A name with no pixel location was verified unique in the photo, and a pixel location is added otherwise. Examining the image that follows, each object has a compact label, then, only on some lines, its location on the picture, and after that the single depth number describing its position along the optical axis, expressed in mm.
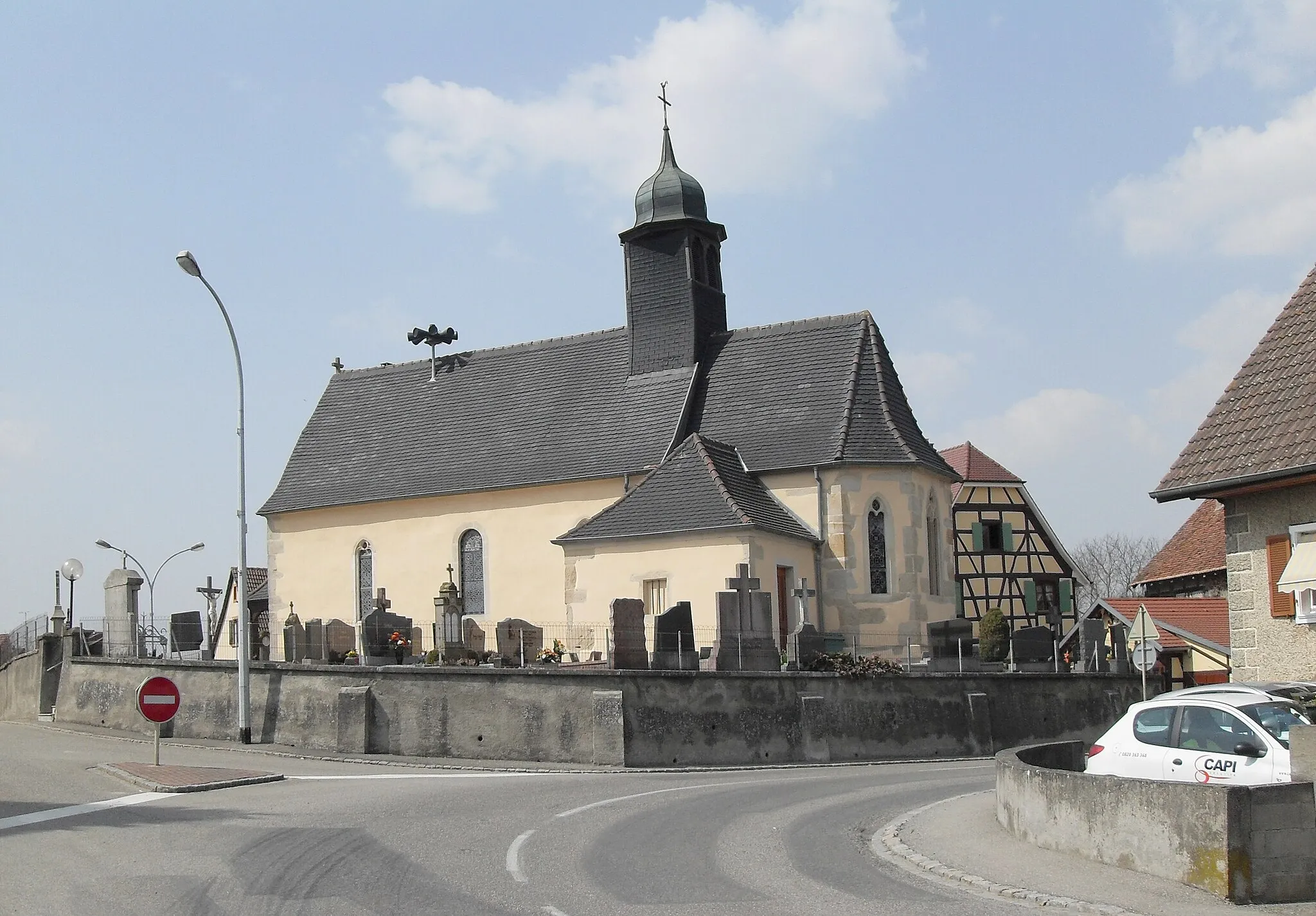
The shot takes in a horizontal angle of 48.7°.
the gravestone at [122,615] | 29156
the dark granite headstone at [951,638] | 31906
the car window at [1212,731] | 12516
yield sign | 25438
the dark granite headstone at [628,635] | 23781
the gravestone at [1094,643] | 32781
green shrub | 37719
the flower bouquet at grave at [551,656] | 25859
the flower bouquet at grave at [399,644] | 26125
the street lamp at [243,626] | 24391
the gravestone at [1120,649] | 33375
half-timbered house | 45219
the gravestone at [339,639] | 26406
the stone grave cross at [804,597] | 31359
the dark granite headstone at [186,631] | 28797
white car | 12305
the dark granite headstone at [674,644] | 24562
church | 32219
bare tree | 98062
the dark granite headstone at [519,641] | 25875
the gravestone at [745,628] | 25094
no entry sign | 18344
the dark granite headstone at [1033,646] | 30828
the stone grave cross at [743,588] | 25859
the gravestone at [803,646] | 26422
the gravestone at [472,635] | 26969
